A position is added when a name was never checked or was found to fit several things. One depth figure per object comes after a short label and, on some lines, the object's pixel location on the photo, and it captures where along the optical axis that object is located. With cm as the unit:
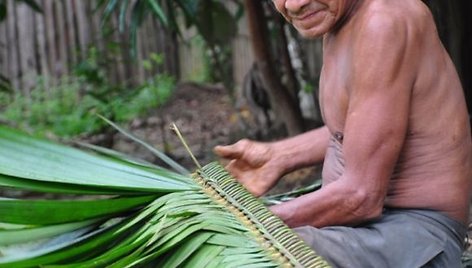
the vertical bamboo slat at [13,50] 938
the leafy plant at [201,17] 475
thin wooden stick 243
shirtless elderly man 218
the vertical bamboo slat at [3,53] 947
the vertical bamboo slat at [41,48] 942
